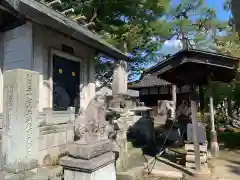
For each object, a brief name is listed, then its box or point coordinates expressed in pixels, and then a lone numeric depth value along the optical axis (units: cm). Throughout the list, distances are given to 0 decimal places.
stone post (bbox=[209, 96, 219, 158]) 775
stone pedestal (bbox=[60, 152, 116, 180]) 351
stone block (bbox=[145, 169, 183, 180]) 533
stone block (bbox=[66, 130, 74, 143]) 547
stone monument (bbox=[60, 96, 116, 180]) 357
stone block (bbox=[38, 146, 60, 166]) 464
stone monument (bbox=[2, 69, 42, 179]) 315
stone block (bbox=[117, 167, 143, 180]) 492
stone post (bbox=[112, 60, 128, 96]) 909
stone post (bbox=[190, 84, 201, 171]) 560
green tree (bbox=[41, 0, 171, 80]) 951
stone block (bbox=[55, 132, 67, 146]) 510
